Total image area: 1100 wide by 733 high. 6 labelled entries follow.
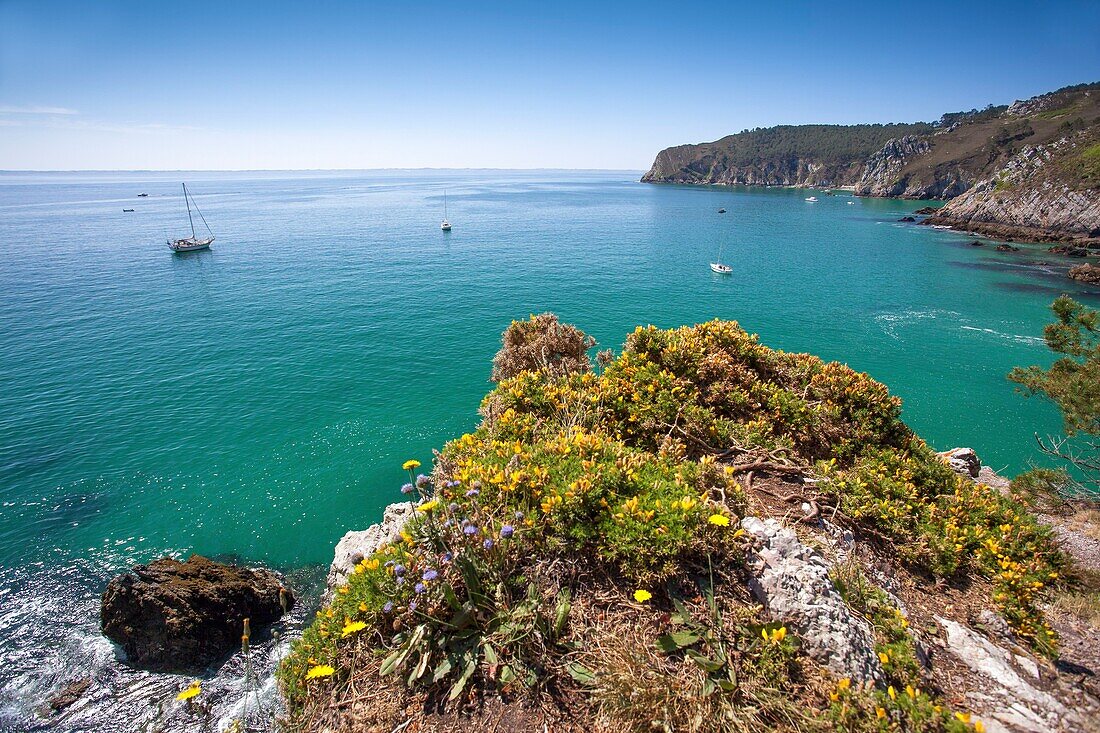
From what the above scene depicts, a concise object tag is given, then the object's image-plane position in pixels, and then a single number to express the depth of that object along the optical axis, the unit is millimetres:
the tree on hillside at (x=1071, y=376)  13531
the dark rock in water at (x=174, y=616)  12203
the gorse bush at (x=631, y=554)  4426
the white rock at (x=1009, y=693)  4145
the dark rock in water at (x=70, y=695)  11219
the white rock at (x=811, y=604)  4434
